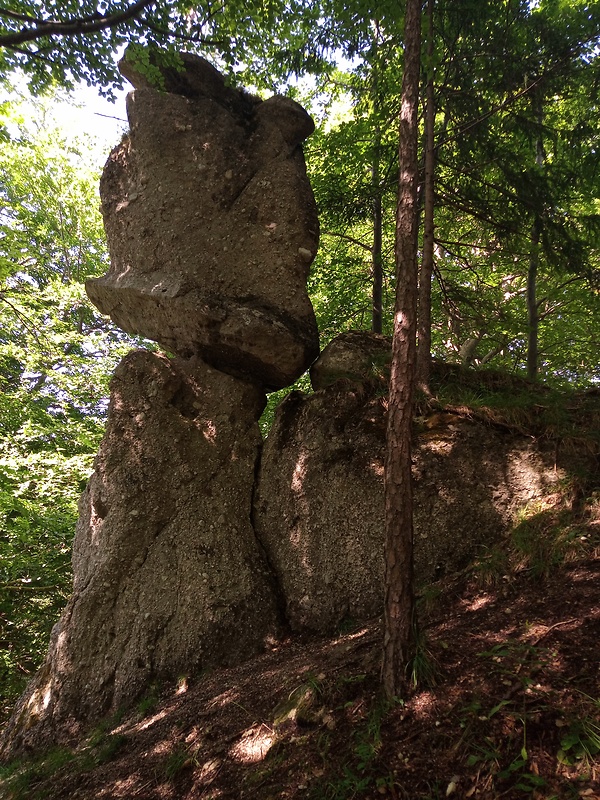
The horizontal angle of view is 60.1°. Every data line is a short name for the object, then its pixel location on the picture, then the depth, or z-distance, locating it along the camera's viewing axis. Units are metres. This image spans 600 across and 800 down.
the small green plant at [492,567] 5.07
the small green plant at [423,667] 3.54
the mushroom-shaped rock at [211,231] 7.32
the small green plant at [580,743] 2.62
